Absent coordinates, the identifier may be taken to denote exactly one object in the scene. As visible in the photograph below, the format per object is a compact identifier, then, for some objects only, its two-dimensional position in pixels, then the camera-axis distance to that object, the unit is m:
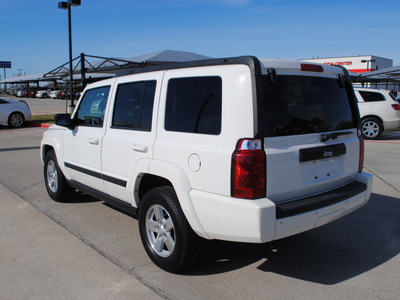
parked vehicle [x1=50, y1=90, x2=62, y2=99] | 54.29
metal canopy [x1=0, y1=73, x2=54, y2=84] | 67.19
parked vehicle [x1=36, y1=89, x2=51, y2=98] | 58.84
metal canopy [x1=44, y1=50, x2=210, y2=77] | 16.46
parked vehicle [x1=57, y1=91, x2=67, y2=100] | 52.12
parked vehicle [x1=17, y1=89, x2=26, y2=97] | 63.37
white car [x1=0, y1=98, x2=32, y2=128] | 16.73
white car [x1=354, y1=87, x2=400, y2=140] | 12.62
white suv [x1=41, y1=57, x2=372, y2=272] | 2.78
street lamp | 16.73
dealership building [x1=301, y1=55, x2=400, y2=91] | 43.59
